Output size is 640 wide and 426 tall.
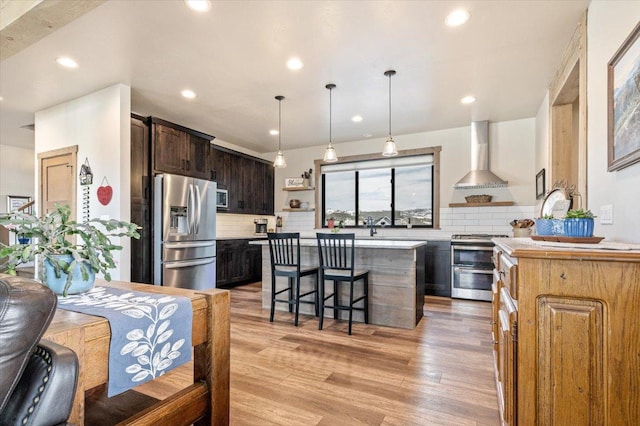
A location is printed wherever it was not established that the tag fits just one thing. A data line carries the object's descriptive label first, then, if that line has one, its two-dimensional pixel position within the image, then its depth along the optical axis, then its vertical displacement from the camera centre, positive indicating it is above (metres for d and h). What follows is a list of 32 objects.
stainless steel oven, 4.54 -0.78
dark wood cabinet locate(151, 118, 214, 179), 4.30 +0.88
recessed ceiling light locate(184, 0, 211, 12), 2.30 +1.49
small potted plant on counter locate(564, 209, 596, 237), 1.40 -0.05
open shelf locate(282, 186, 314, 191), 6.43 +0.48
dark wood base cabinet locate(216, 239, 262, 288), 5.32 -0.88
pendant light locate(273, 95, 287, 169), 4.12 +0.70
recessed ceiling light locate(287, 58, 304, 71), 3.16 +1.47
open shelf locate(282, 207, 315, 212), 6.62 +0.07
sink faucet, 5.69 -0.22
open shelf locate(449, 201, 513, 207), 5.01 +0.14
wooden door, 4.12 +0.44
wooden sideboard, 1.06 -0.42
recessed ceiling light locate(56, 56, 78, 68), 3.10 +1.46
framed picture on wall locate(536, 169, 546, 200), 4.07 +0.37
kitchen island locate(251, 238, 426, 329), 3.34 -0.72
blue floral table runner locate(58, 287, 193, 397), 0.98 -0.39
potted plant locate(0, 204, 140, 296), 1.14 -0.15
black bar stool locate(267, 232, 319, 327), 3.45 -0.63
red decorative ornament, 3.76 +0.22
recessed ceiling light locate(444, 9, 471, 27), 2.43 +1.50
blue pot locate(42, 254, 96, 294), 1.18 -0.25
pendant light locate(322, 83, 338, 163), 3.94 +0.70
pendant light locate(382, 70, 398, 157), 3.56 +0.71
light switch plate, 1.88 +0.00
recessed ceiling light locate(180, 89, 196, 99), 3.90 +1.44
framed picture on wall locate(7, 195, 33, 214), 6.41 +0.21
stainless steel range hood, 5.02 +0.89
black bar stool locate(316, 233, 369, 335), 3.18 -0.63
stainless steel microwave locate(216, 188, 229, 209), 5.64 +0.24
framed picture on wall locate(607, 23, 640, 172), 1.55 +0.56
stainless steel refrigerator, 4.16 -0.28
